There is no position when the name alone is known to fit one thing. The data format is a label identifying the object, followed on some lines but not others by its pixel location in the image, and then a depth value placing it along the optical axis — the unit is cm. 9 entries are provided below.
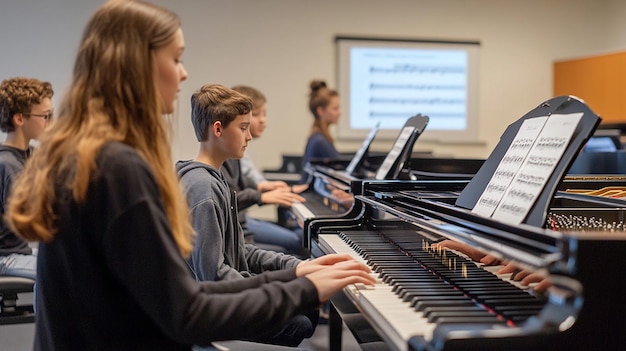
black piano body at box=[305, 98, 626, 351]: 105
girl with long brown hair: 104
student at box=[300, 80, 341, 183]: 455
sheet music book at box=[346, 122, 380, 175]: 365
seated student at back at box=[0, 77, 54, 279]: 283
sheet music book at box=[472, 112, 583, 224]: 138
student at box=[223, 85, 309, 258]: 342
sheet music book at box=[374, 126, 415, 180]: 287
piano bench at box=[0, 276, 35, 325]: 270
